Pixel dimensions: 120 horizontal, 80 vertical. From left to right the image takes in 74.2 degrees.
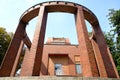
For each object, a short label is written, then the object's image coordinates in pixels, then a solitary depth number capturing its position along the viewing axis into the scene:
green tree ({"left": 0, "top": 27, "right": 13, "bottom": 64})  11.61
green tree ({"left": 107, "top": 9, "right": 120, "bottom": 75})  10.34
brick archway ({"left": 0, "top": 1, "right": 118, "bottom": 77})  4.44
